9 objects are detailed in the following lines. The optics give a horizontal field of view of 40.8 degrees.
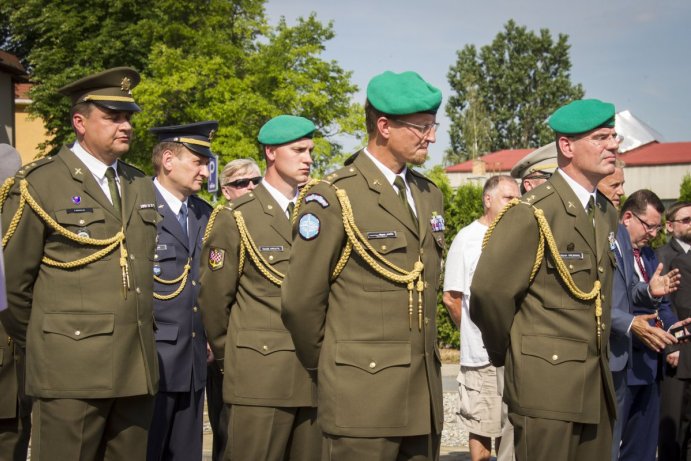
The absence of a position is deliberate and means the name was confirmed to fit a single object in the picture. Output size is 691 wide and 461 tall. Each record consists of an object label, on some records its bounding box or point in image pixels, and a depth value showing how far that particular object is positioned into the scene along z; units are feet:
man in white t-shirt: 22.79
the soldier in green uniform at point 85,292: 15.01
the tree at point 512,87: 278.05
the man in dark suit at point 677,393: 24.39
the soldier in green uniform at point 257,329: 17.11
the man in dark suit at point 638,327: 17.97
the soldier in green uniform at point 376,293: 12.81
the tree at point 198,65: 96.27
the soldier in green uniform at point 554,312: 14.16
